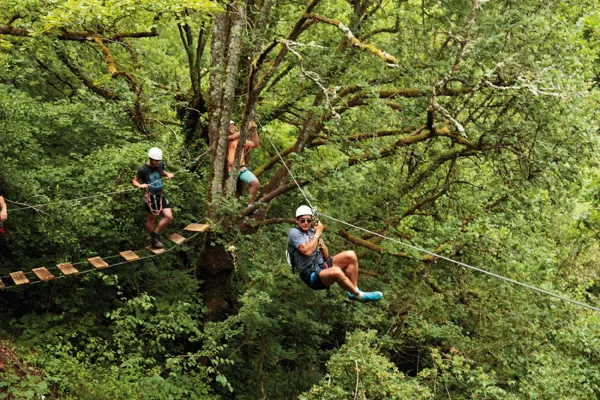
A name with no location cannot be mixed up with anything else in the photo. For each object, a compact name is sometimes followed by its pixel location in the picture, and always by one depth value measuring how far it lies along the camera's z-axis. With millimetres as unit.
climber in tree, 9383
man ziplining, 6898
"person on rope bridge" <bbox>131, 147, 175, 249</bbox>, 8523
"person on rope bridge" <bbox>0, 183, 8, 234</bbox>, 7379
